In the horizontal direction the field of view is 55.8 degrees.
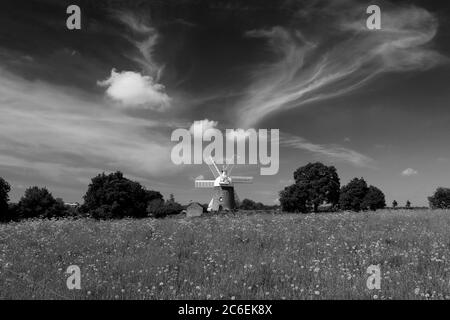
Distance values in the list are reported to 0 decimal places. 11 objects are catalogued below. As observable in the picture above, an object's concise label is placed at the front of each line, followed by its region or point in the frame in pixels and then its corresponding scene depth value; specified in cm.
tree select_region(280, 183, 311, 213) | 8044
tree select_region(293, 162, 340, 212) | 8050
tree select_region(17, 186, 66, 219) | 7619
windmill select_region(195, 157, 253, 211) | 7644
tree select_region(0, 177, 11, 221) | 7000
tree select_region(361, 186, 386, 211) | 8516
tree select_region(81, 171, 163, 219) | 7238
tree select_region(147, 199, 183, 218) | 9706
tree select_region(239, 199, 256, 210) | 12005
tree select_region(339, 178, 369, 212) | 8844
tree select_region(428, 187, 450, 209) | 10838
